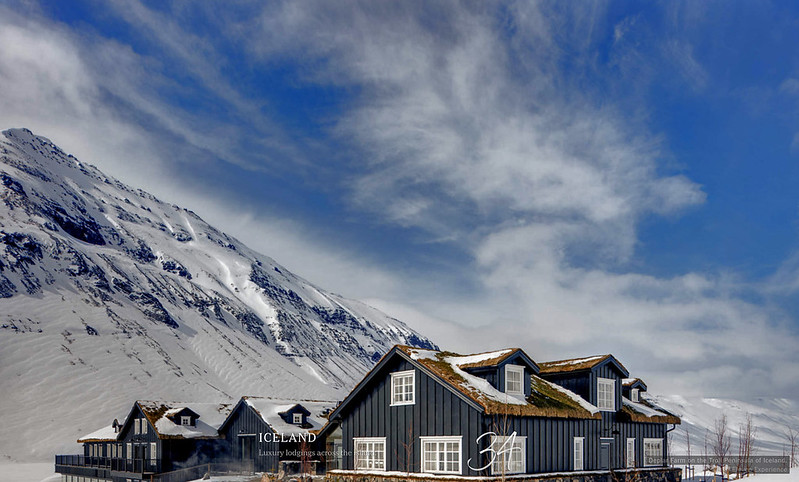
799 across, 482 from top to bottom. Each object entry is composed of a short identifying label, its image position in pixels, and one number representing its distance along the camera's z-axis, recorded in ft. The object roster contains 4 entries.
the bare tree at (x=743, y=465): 143.61
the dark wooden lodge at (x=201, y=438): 161.99
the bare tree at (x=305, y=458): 150.41
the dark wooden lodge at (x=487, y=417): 96.43
